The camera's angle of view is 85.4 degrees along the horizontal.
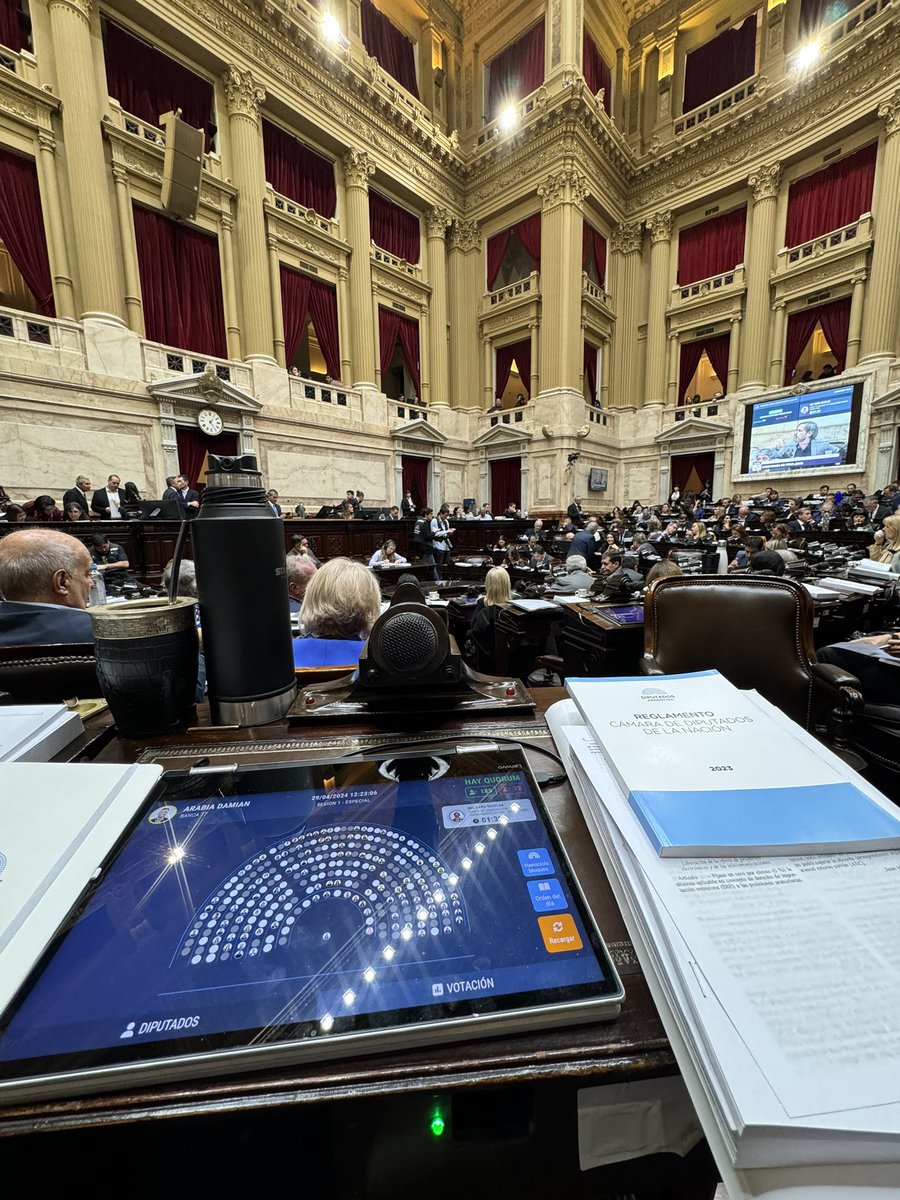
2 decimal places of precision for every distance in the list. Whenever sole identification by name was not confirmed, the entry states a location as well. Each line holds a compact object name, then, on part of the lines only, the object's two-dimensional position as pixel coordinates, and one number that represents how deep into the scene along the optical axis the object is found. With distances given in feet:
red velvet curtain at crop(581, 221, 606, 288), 40.22
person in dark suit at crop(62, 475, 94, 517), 19.92
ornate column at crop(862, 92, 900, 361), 31.94
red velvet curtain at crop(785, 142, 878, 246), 33.96
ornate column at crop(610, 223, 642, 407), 44.21
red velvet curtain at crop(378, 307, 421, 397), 38.96
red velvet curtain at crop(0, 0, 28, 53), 22.53
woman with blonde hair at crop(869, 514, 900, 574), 13.08
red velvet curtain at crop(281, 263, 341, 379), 32.91
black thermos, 2.51
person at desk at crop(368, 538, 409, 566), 20.79
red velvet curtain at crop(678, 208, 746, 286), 39.40
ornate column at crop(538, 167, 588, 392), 37.19
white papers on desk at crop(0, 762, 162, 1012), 1.27
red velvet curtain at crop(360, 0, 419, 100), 36.99
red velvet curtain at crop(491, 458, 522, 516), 42.60
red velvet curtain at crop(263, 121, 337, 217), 31.50
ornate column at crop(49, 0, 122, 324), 23.16
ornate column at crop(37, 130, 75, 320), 23.75
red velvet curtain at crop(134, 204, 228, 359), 26.89
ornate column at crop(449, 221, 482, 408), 43.70
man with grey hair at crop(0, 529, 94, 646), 5.04
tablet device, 1.09
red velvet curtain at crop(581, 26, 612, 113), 40.04
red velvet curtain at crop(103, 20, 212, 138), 25.67
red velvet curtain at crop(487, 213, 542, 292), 40.09
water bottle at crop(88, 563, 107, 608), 8.69
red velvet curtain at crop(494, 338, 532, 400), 43.32
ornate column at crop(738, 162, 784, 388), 37.14
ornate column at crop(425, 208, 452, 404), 41.39
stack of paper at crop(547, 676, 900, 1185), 0.95
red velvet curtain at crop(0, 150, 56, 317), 23.11
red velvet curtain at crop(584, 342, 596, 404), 43.76
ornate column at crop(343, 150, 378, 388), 34.65
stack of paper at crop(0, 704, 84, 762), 2.16
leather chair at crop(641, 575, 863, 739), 5.68
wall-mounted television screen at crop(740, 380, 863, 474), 34.30
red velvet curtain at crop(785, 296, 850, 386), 35.60
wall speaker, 24.39
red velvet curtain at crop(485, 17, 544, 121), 39.40
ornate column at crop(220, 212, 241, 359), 29.50
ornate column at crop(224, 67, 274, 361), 28.71
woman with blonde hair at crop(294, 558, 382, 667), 5.31
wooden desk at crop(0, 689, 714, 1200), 1.02
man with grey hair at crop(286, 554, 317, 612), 8.57
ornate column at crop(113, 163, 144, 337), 25.50
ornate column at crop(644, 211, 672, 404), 42.74
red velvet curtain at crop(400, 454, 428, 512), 40.14
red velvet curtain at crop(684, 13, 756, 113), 39.37
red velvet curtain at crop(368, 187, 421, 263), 37.78
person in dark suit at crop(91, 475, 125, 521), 22.02
